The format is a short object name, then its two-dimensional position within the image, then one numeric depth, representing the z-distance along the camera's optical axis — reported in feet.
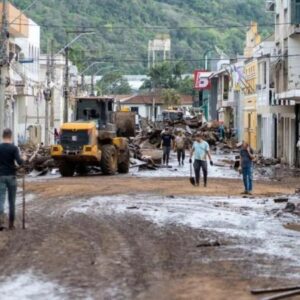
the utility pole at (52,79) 193.06
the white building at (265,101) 193.16
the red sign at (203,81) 362.57
